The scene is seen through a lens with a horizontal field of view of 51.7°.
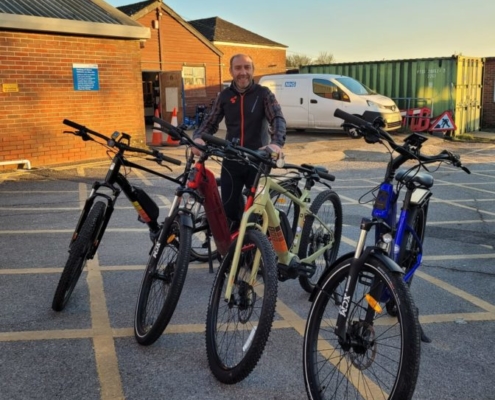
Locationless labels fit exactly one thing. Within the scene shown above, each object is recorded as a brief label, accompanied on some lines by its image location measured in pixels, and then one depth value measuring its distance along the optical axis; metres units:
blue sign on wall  11.08
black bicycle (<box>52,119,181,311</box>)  3.73
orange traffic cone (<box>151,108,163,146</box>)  14.21
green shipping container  17.20
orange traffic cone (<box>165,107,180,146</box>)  14.13
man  4.35
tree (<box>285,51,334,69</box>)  46.01
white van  16.02
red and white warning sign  15.38
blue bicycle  2.28
